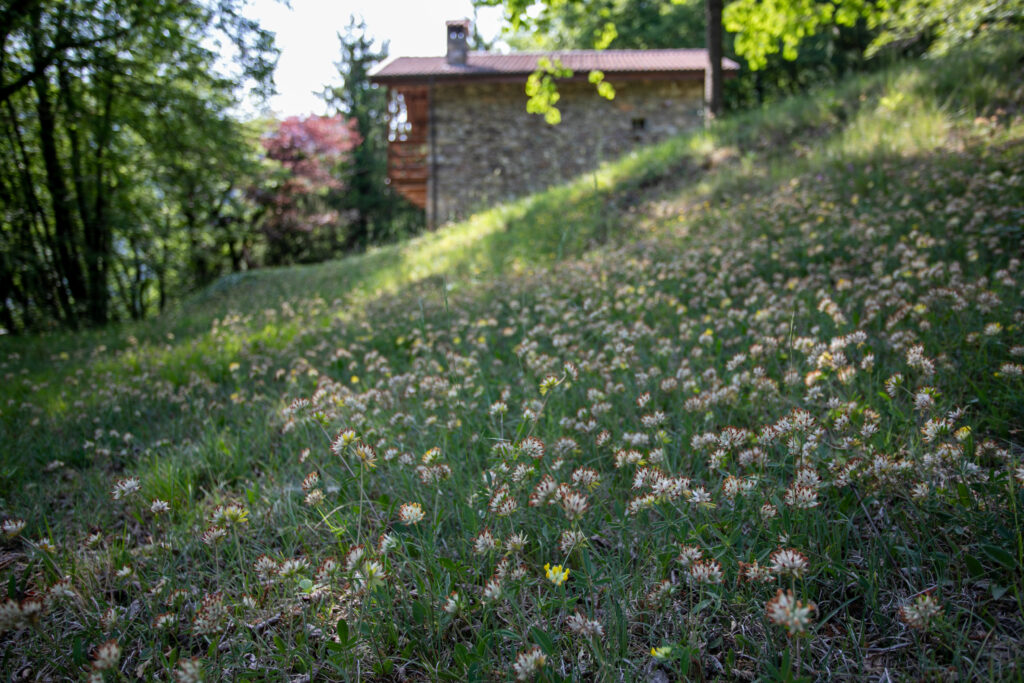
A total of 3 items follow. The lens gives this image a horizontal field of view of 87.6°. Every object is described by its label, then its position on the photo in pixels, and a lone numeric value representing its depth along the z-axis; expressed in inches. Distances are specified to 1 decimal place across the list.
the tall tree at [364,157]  1100.5
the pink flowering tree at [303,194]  973.8
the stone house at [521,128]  652.1
